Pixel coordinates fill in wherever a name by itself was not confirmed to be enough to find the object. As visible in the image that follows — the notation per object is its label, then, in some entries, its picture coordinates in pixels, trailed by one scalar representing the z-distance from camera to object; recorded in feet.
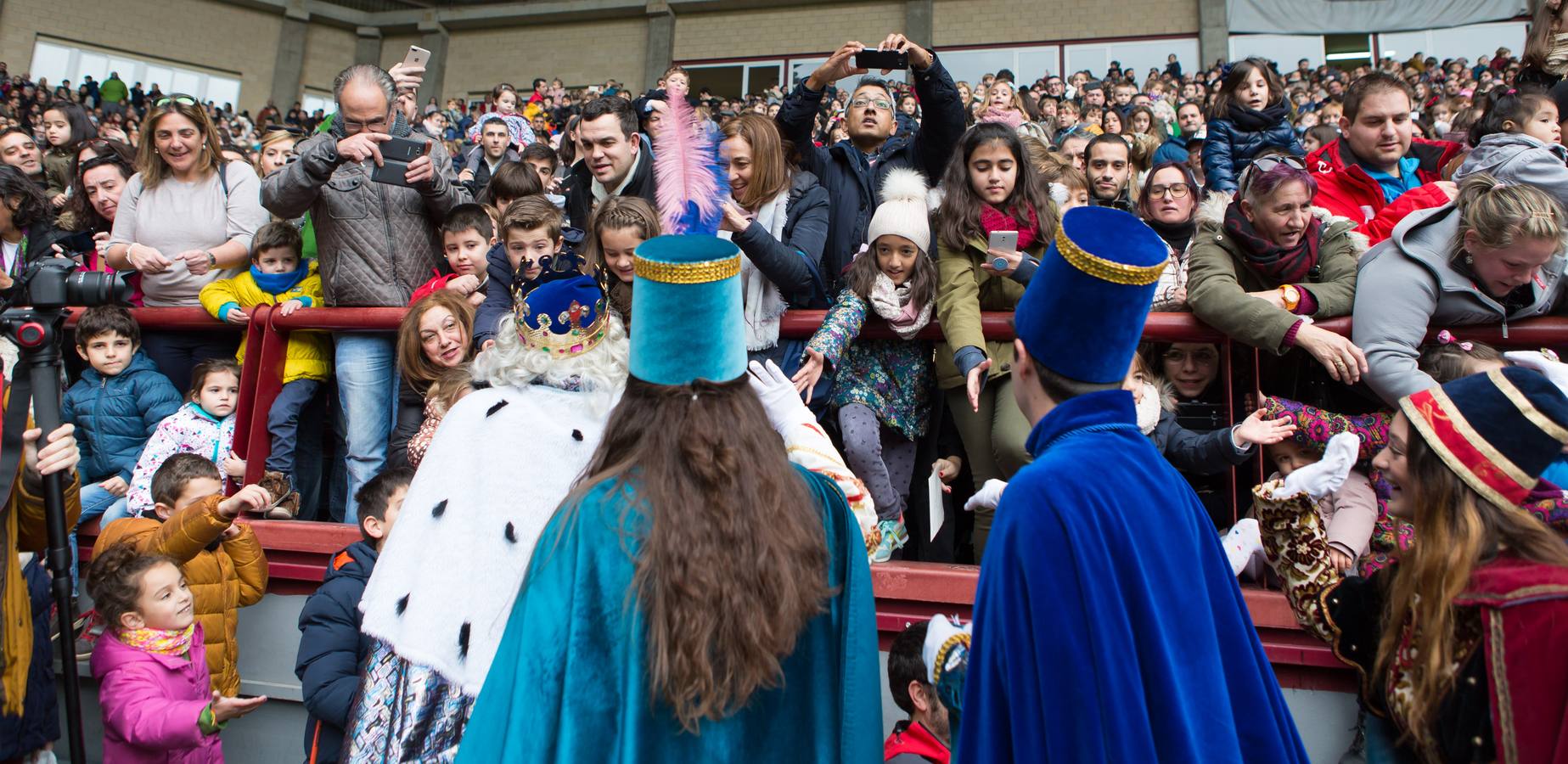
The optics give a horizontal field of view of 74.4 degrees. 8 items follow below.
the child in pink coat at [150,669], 11.60
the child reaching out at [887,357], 13.14
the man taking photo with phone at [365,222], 15.17
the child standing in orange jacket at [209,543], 12.44
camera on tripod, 11.00
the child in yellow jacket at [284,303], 15.07
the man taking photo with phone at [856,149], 15.83
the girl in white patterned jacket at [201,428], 15.10
